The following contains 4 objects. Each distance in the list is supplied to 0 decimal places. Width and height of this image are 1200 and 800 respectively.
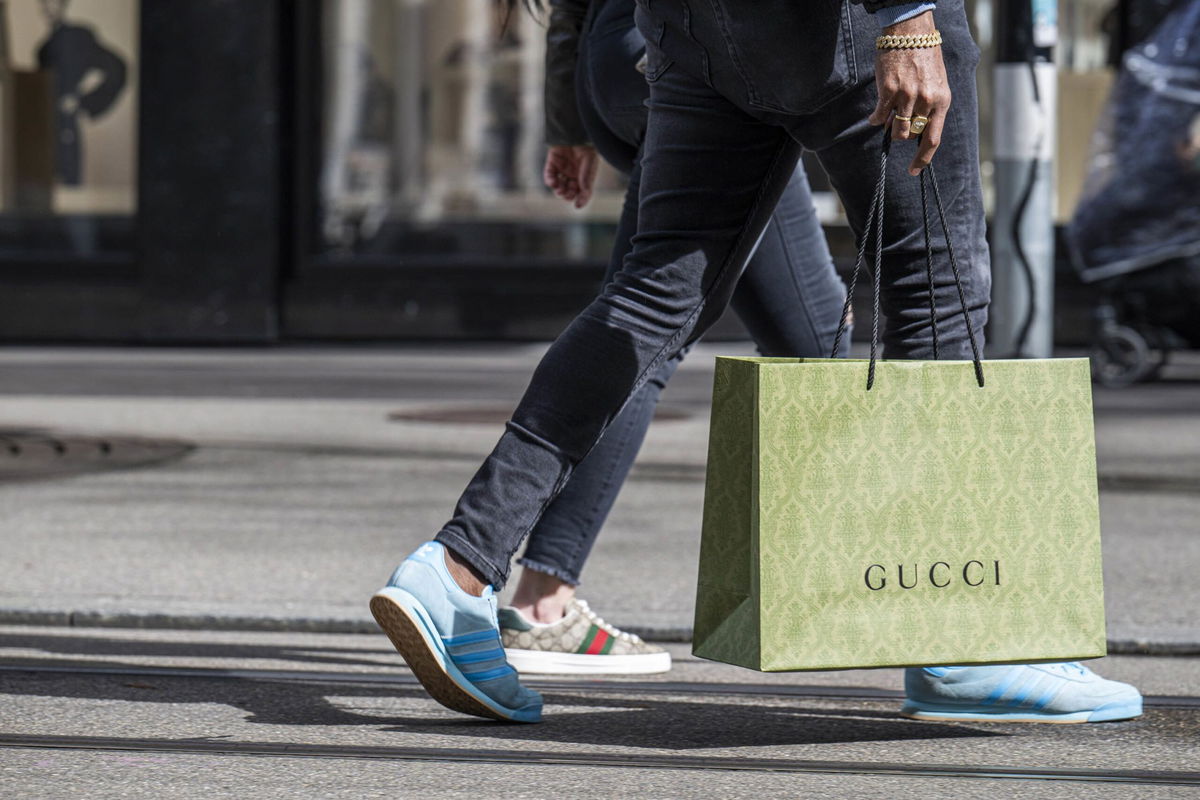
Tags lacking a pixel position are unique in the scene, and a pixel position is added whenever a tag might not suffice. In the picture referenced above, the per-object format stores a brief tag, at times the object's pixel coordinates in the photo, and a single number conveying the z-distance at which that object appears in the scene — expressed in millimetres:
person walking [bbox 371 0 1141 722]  5941
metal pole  12523
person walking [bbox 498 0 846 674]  7250
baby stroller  20125
